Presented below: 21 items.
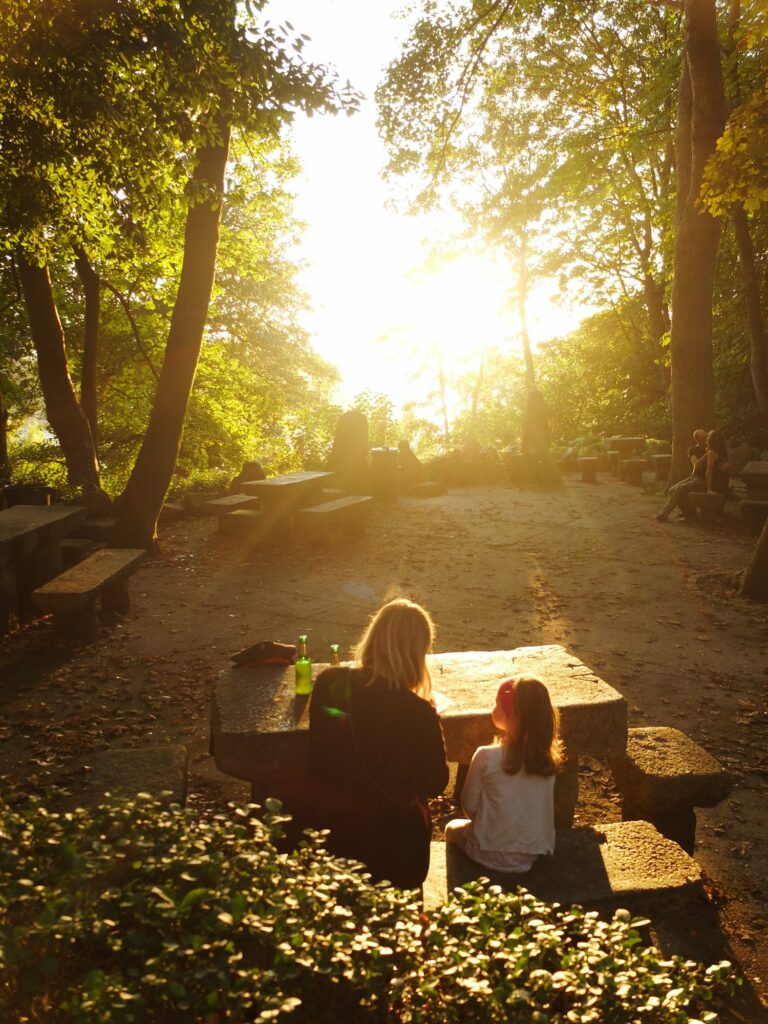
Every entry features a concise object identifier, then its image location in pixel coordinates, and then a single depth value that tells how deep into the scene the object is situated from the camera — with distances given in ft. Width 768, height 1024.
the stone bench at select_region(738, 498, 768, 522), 42.16
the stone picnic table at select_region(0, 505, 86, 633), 25.72
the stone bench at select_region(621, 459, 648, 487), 67.56
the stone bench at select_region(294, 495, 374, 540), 41.60
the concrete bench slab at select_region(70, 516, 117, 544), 36.19
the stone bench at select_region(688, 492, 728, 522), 44.98
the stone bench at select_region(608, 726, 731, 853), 13.56
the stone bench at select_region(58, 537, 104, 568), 32.99
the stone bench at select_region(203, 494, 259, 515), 45.06
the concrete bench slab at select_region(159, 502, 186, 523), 48.60
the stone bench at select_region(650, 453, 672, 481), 66.59
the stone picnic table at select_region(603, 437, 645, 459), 82.43
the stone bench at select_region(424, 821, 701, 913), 11.09
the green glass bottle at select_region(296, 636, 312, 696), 13.74
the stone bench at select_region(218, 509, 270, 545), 42.09
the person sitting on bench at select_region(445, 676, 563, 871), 11.27
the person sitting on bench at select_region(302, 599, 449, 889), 10.07
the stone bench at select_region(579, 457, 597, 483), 69.87
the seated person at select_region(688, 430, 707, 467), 47.29
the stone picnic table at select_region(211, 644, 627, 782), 12.40
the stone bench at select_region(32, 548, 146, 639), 23.40
